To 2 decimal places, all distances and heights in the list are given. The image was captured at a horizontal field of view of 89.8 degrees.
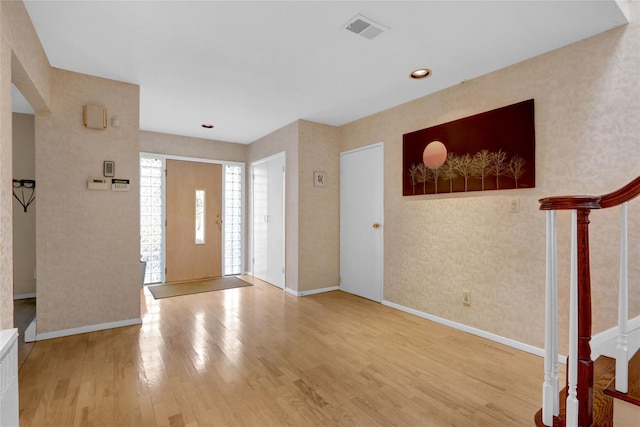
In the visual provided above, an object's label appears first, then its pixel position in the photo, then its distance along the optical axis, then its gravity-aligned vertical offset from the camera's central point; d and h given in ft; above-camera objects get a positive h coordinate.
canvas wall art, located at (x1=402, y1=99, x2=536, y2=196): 8.84 +1.84
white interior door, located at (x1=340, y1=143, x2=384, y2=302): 13.52 -0.38
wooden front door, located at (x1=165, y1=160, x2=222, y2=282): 17.20 -0.46
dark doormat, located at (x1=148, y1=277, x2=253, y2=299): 15.03 -3.79
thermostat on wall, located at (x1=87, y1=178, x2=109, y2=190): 9.97 +0.88
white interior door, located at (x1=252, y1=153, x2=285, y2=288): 16.10 -0.40
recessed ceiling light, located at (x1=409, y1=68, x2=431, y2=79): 9.63 +4.26
